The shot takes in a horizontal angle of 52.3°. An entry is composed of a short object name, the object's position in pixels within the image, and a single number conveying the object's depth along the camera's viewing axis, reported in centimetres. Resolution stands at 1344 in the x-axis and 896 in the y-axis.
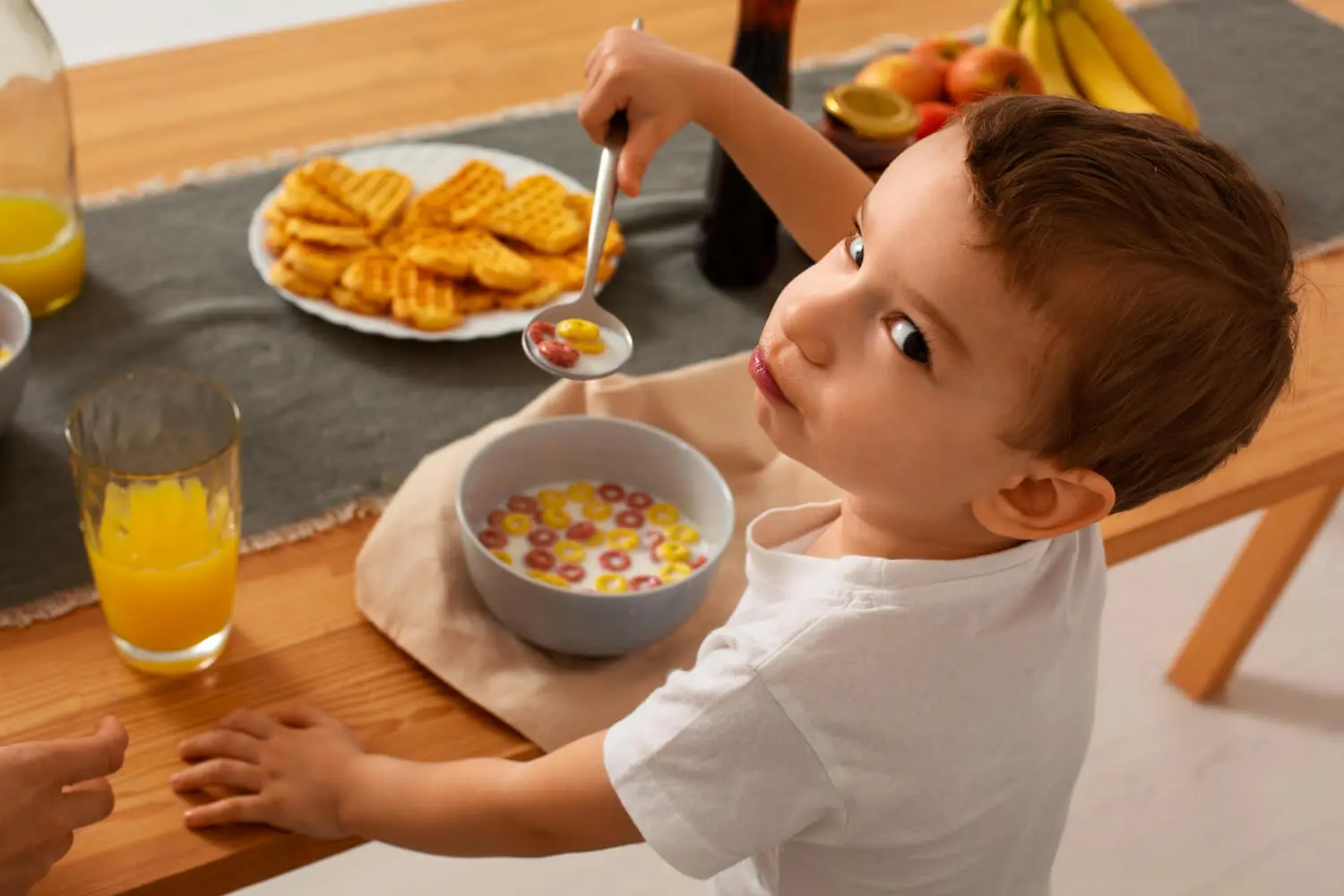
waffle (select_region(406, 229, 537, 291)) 110
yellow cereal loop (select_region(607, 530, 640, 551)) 91
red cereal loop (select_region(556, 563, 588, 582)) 88
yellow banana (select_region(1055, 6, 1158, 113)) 139
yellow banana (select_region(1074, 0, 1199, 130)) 141
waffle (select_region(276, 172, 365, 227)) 112
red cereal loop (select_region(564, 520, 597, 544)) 91
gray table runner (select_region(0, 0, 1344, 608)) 94
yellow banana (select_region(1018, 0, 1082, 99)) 146
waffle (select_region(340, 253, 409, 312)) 108
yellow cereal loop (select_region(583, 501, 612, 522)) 93
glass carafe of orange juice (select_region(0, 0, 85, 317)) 102
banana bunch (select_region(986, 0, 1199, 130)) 141
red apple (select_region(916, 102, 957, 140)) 128
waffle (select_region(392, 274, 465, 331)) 106
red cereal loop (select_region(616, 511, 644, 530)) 93
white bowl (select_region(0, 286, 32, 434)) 89
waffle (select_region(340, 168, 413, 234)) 114
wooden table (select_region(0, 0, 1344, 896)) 77
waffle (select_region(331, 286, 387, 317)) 108
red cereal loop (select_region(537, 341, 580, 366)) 93
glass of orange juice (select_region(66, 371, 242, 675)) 78
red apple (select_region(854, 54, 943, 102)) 133
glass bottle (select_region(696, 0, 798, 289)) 114
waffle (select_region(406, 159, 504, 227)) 116
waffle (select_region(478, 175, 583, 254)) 115
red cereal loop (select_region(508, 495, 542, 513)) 93
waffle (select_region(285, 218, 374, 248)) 110
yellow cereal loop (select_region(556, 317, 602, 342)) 97
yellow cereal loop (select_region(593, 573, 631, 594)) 88
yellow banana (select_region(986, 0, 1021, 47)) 147
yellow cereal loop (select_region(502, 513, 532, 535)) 91
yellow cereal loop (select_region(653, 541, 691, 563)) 90
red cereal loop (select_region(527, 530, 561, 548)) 90
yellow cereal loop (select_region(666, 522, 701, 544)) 92
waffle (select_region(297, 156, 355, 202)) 114
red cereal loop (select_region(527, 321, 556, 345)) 96
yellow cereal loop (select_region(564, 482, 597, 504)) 94
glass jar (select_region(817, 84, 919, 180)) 116
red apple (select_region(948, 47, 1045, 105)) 130
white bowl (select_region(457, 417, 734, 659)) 82
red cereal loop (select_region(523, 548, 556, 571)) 89
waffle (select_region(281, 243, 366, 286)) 108
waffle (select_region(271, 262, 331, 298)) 109
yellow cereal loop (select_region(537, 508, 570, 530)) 92
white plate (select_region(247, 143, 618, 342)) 110
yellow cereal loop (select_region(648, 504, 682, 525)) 94
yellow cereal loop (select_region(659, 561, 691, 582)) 89
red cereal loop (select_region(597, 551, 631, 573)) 90
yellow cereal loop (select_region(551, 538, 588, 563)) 90
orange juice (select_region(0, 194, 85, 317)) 103
